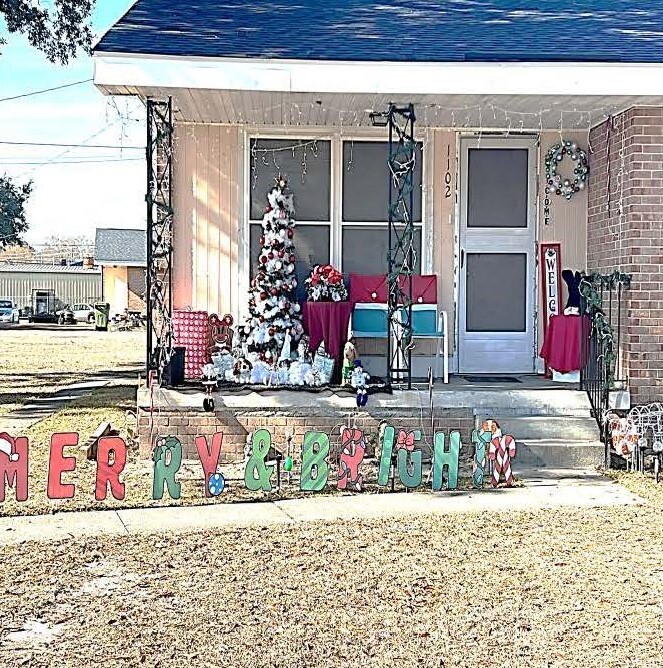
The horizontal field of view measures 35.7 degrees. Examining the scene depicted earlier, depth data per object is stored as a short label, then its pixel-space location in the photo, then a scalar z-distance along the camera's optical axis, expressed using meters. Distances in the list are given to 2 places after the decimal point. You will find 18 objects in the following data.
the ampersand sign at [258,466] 7.35
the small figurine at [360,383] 8.79
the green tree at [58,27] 14.73
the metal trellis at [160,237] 9.19
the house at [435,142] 8.64
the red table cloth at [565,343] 10.03
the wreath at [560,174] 10.74
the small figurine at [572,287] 10.43
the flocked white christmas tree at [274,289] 10.15
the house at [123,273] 45.28
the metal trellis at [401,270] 9.05
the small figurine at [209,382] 8.70
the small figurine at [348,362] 9.37
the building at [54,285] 51.25
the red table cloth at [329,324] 10.23
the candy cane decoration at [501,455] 7.84
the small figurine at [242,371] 9.48
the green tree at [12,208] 22.06
